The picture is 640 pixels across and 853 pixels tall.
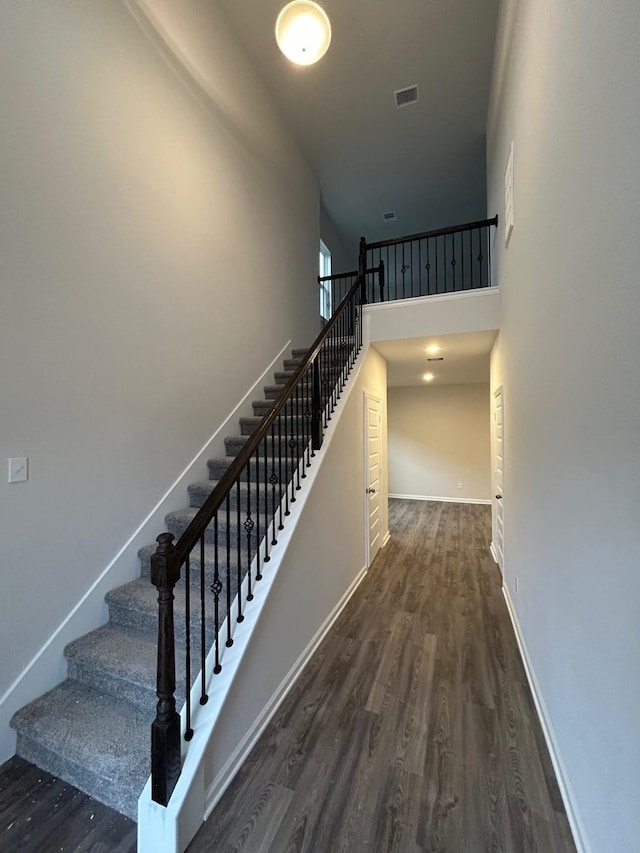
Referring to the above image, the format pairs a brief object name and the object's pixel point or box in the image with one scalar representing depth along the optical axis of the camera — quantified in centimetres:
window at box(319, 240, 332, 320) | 645
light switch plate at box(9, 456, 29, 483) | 176
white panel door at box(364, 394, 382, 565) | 395
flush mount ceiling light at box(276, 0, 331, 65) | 234
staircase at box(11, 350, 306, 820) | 146
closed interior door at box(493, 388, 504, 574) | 373
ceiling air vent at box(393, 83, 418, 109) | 424
